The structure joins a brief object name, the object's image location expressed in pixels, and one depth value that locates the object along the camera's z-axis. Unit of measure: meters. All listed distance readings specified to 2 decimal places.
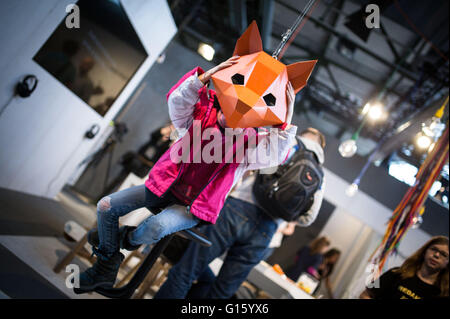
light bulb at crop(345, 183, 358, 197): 5.27
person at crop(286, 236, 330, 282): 5.16
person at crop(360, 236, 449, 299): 2.11
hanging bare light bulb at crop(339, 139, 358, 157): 3.77
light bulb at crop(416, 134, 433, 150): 3.05
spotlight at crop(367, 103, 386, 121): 3.55
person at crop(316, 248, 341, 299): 6.05
